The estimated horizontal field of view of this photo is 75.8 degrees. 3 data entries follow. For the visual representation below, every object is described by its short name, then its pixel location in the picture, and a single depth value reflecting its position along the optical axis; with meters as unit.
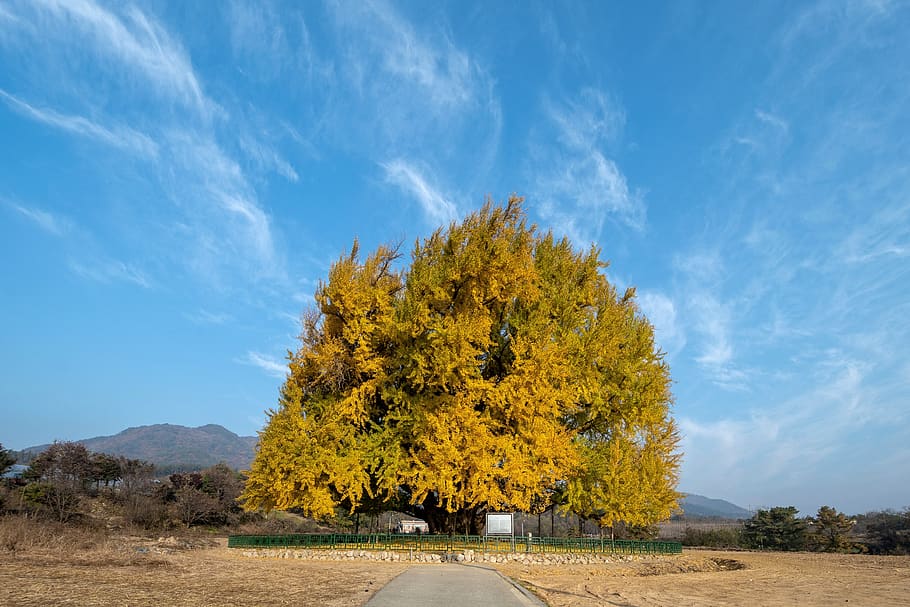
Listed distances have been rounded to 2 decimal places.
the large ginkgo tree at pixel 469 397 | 22.48
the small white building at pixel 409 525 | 48.97
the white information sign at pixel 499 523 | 22.08
